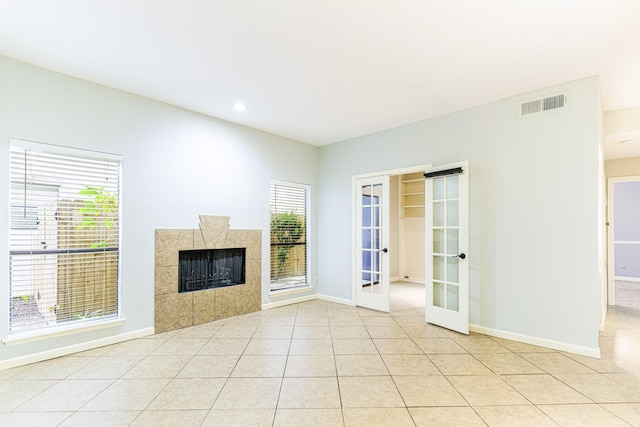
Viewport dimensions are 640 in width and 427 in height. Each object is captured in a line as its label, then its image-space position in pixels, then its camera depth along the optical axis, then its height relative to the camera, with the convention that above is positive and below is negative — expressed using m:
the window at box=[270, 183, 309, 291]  5.30 -0.31
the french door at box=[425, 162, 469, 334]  3.85 -0.38
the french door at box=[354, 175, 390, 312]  4.94 -0.42
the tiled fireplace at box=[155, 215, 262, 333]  3.87 -0.91
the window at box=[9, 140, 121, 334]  2.97 -0.20
